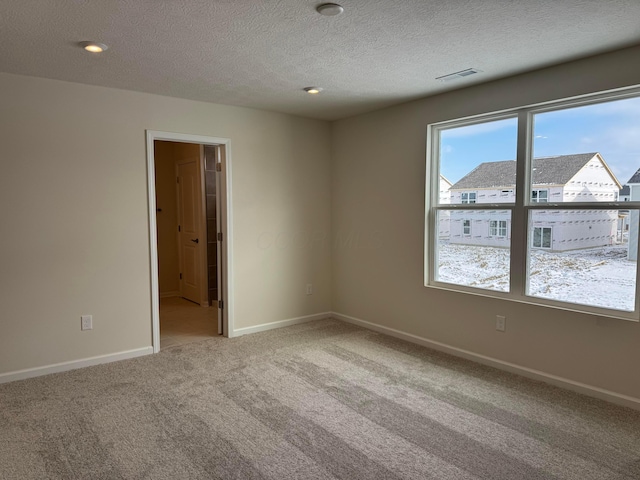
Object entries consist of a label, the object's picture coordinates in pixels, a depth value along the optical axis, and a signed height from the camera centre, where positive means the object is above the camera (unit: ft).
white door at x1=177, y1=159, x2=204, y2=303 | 19.80 -0.78
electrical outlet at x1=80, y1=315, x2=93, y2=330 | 12.05 -3.02
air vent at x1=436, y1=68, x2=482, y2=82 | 10.73 +3.57
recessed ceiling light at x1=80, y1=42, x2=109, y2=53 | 8.78 +3.47
